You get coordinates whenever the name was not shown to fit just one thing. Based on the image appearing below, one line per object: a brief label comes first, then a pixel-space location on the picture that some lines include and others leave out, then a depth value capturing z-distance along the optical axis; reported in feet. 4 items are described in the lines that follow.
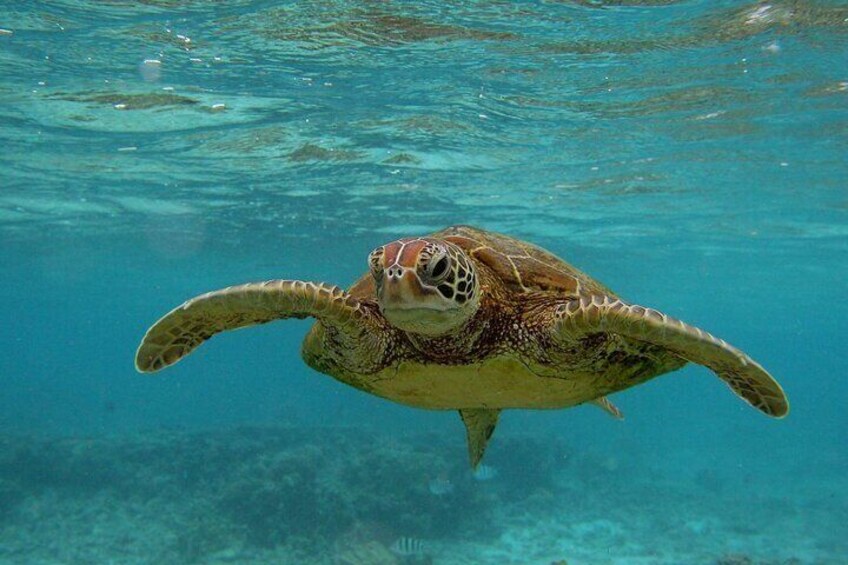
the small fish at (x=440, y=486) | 49.33
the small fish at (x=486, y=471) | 48.34
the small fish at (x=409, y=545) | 39.09
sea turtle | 11.69
